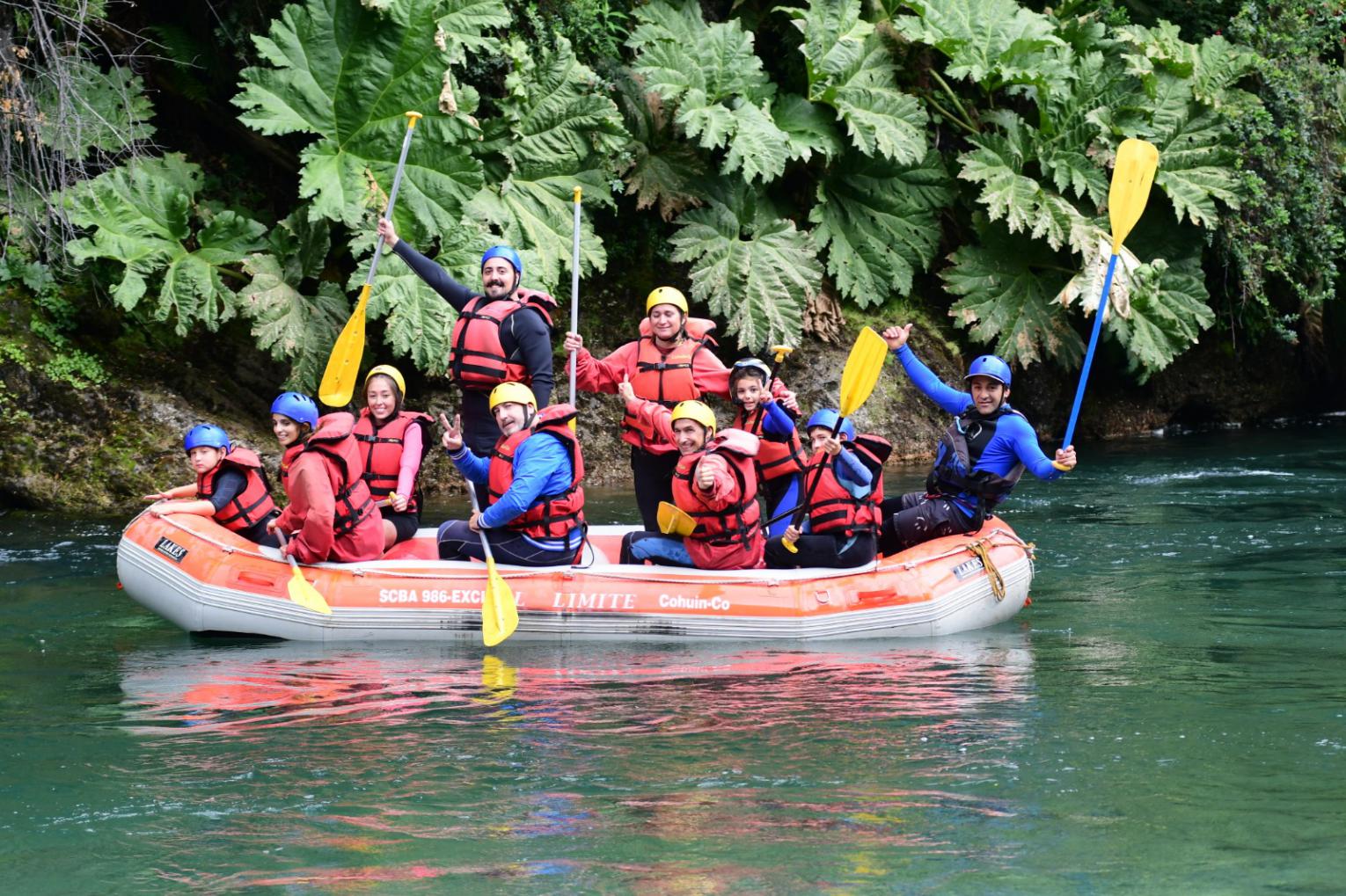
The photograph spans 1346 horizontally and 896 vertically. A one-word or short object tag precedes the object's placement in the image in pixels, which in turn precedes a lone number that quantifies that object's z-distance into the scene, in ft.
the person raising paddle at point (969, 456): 47.50
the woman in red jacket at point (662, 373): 49.26
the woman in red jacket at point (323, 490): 45.37
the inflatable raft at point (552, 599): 44.80
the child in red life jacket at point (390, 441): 48.83
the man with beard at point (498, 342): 48.88
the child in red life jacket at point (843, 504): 46.01
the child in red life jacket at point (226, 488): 48.06
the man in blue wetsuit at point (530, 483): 44.80
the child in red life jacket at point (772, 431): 47.06
